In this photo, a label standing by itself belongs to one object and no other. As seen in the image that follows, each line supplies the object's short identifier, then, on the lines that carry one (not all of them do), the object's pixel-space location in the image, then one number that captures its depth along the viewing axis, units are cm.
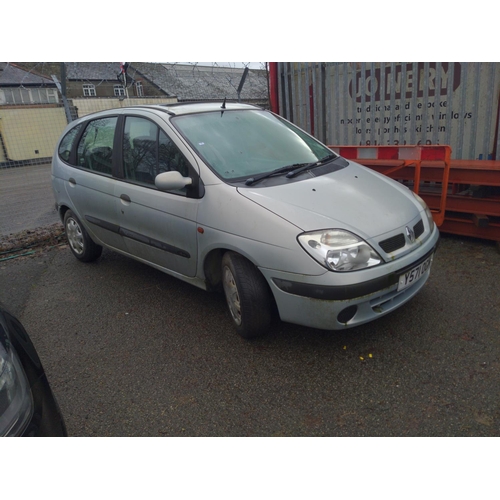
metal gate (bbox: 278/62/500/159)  524
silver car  279
